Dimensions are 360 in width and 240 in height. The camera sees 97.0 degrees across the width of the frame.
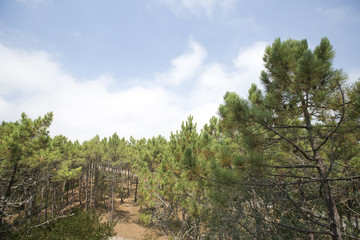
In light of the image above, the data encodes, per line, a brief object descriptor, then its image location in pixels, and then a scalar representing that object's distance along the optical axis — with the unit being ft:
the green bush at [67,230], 25.09
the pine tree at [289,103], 8.36
